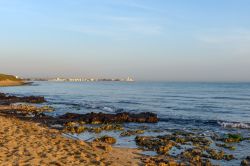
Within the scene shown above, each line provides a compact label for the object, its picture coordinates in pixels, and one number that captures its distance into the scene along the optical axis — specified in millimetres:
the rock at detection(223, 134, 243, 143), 14483
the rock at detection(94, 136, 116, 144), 13353
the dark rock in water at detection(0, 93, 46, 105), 35449
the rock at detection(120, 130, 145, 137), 15477
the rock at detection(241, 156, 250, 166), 10483
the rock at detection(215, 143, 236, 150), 13032
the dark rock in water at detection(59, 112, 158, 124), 20383
